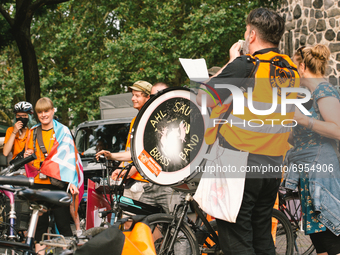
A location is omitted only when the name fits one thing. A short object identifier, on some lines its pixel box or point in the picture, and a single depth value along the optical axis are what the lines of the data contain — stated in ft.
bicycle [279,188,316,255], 28.07
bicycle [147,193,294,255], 22.09
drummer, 25.53
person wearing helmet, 33.12
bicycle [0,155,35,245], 20.85
